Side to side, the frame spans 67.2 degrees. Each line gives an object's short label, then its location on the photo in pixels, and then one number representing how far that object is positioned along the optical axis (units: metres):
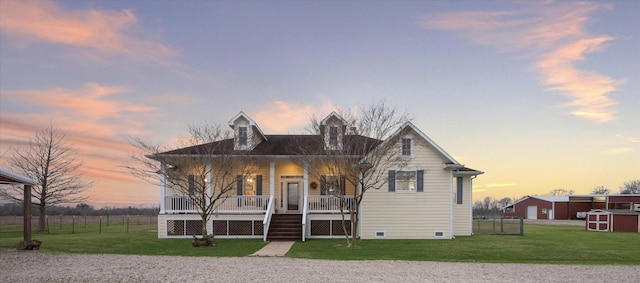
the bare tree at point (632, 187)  120.24
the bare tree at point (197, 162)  23.61
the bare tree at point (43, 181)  34.19
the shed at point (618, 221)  34.16
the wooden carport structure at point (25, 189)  19.39
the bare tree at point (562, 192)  131.51
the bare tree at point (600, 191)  122.45
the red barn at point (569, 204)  55.45
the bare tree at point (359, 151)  22.05
